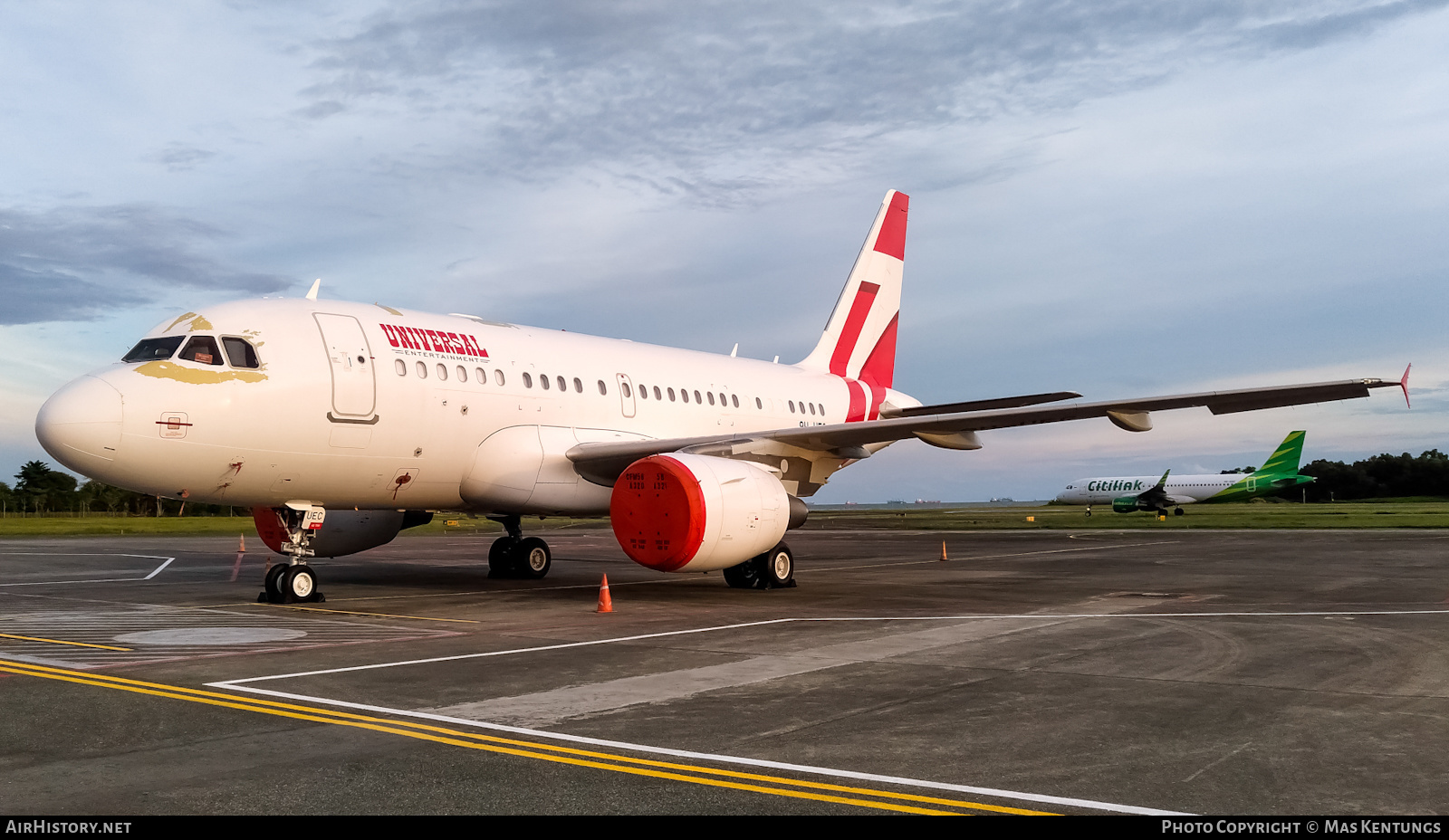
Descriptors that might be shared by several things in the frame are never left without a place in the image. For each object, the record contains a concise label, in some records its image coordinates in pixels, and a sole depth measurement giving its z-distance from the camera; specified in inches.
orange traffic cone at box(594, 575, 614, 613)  542.2
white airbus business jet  518.3
